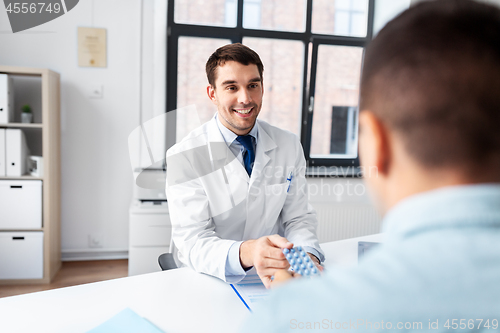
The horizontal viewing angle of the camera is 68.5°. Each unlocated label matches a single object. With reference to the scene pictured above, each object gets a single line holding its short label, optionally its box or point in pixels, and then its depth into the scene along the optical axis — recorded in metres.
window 3.03
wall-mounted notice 2.81
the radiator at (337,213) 3.05
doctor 1.40
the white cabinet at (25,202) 2.47
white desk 0.86
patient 0.33
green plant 2.59
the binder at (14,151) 2.46
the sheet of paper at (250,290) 1.00
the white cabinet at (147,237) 2.47
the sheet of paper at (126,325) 0.82
